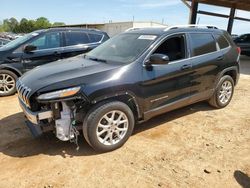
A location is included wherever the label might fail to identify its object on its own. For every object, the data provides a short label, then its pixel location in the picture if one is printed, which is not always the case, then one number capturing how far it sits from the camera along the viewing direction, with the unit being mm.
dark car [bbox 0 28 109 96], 4869
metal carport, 11059
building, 26603
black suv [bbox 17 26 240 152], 2548
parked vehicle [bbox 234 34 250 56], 10481
